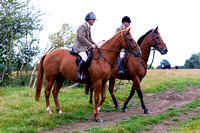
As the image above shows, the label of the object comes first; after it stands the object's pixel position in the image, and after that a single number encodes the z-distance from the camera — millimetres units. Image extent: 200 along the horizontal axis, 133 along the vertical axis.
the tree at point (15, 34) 12461
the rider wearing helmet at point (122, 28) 8149
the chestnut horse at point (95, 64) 6488
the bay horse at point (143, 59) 7821
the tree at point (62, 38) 12844
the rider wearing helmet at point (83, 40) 6555
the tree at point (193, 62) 54594
